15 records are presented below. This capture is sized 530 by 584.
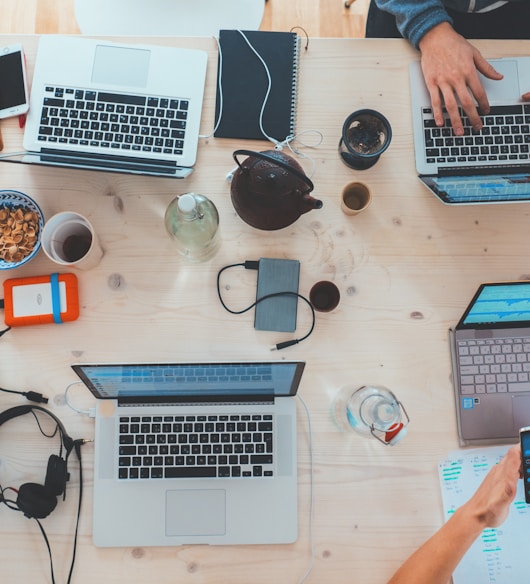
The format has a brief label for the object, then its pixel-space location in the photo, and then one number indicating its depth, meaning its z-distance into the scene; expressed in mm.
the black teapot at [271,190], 834
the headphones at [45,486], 903
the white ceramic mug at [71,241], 949
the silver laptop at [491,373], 982
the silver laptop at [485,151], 1022
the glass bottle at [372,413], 945
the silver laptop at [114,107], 999
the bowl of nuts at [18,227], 976
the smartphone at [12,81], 1012
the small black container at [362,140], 995
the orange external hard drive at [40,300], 990
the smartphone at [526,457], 879
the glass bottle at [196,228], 907
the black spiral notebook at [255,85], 1062
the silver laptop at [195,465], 943
